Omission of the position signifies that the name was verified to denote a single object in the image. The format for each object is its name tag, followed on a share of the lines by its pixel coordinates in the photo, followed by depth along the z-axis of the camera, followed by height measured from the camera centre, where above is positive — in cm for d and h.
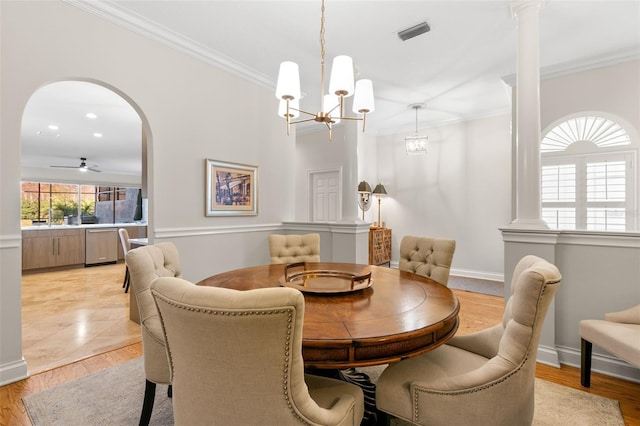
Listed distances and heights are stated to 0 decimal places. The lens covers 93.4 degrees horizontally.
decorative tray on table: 163 -42
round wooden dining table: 107 -44
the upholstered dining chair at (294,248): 278 -35
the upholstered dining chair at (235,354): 77 -39
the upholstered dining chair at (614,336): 176 -78
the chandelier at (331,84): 185 +79
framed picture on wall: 333 +26
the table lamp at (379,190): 608 +42
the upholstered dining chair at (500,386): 112 -67
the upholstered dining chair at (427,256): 220 -35
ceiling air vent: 281 +172
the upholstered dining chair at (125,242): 458 -49
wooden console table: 563 -68
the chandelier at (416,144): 502 +113
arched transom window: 365 +47
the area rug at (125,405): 172 -119
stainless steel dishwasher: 652 -79
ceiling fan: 766 +117
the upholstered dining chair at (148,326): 150 -59
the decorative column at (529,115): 249 +81
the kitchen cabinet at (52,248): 575 -75
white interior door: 590 +30
